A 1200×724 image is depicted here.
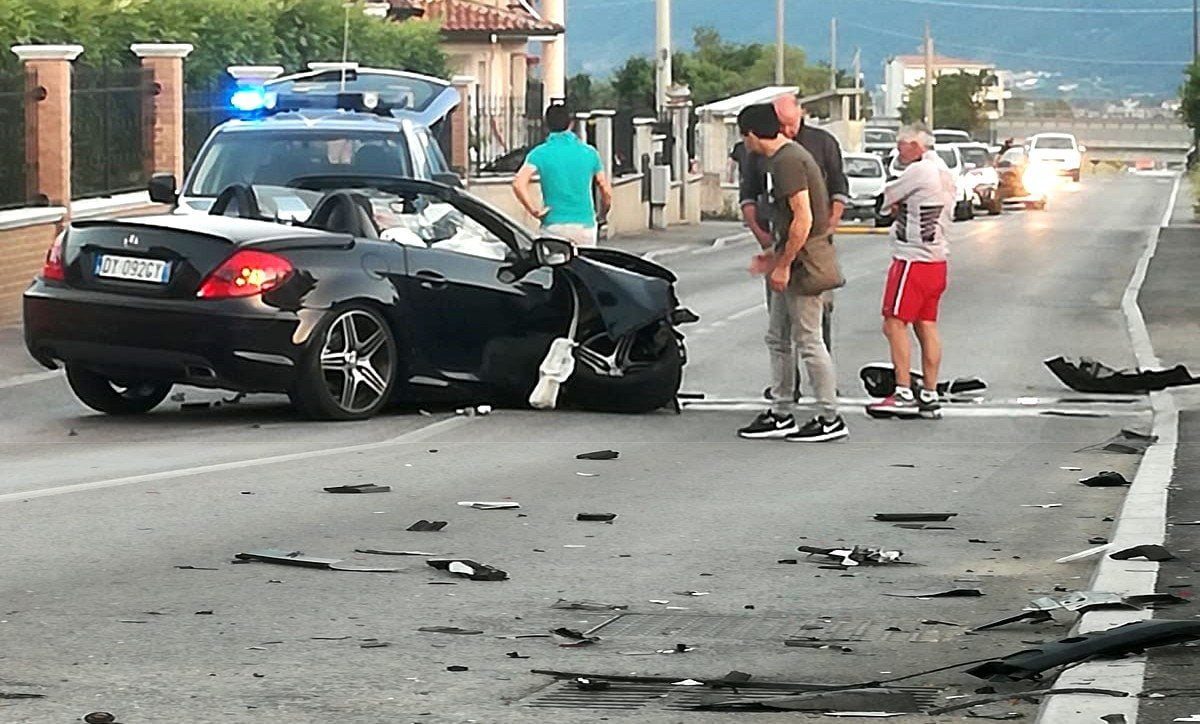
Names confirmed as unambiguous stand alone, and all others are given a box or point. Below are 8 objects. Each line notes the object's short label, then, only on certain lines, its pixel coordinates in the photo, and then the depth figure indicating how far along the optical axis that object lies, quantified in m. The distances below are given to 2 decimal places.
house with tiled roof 63.50
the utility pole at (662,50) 51.47
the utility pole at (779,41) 80.71
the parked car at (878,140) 76.99
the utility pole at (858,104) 95.12
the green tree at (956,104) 143.62
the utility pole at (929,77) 119.22
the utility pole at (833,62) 119.07
